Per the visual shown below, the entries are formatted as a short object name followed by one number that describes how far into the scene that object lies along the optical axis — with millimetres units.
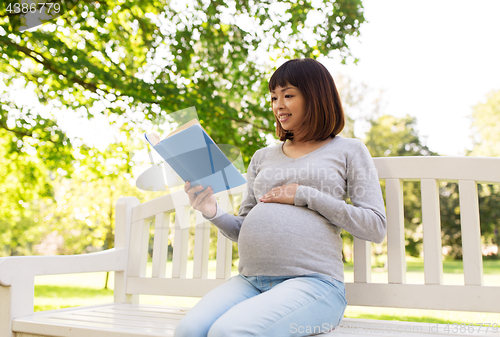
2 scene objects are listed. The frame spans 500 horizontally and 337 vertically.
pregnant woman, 1395
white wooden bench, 1745
